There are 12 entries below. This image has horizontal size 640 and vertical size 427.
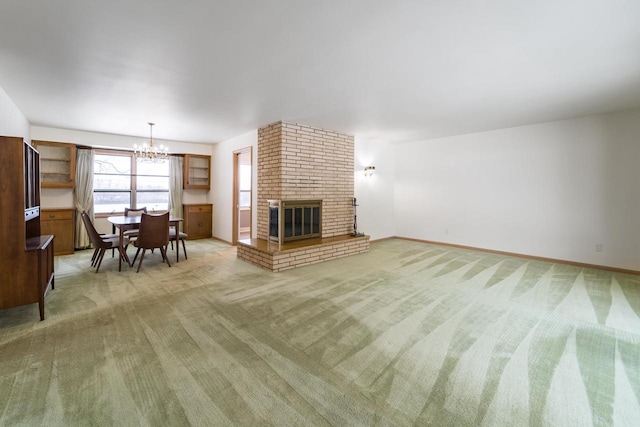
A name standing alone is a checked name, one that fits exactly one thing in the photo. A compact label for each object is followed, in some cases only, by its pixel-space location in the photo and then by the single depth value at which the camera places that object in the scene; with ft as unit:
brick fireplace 15.58
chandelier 16.96
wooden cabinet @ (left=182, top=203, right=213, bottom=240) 23.45
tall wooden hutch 8.39
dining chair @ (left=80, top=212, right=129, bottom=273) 13.74
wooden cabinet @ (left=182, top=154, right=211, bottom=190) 23.38
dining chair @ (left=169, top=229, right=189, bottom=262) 15.76
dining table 14.23
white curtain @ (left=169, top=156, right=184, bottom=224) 23.13
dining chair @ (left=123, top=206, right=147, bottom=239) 15.65
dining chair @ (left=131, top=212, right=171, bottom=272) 13.98
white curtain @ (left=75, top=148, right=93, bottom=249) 19.44
